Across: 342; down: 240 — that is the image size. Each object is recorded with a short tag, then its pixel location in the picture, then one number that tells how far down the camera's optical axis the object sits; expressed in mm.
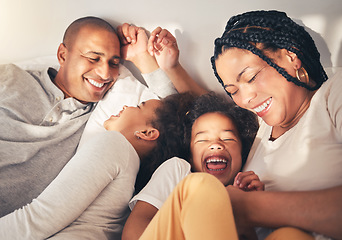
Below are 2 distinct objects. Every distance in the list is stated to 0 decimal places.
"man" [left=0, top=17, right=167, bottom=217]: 1346
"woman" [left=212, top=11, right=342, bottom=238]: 881
